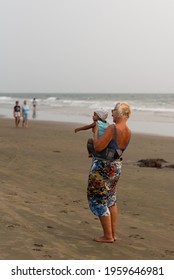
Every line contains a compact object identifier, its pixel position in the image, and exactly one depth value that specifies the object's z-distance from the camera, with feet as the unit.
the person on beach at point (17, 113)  73.16
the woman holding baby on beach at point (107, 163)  16.42
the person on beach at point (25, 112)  72.69
